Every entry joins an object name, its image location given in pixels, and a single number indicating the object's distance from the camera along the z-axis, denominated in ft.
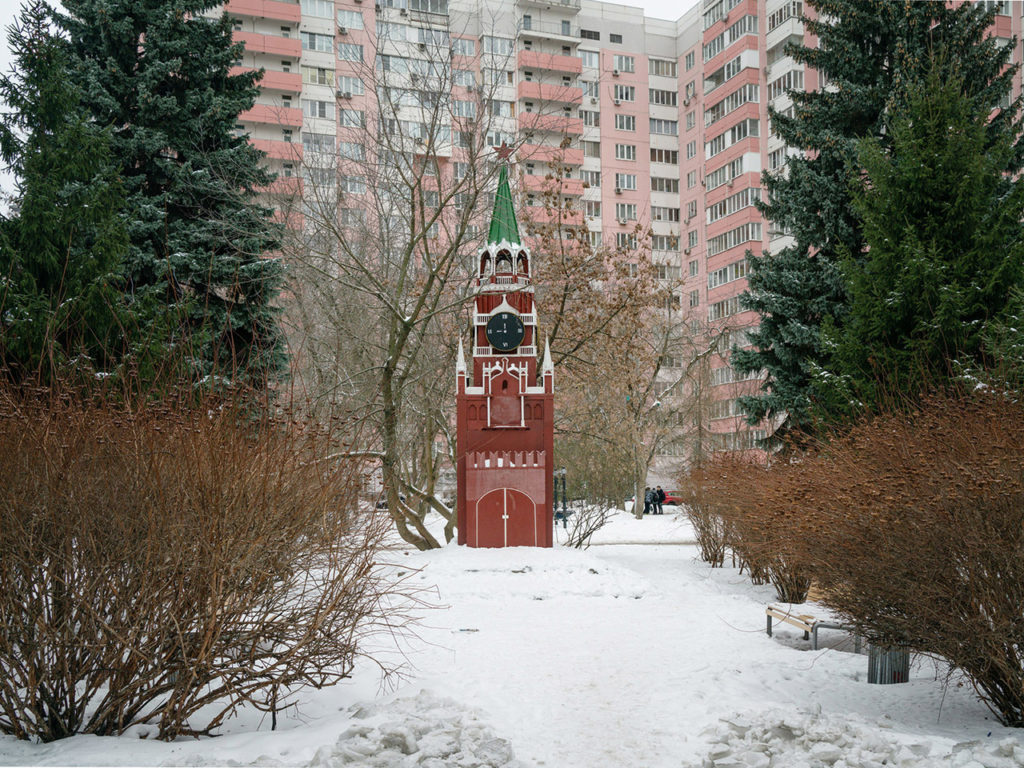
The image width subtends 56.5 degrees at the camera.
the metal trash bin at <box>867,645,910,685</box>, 28.27
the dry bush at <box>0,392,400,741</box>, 20.17
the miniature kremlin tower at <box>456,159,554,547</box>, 65.00
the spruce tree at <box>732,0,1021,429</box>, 77.51
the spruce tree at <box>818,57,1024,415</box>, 60.29
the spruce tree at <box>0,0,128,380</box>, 50.57
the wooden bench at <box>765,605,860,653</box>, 32.27
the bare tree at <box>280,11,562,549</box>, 58.59
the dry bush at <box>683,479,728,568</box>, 65.28
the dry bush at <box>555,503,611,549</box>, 73.05
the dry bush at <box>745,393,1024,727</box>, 22.24
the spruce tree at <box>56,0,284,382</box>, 70.74
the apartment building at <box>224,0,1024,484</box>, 167.43
